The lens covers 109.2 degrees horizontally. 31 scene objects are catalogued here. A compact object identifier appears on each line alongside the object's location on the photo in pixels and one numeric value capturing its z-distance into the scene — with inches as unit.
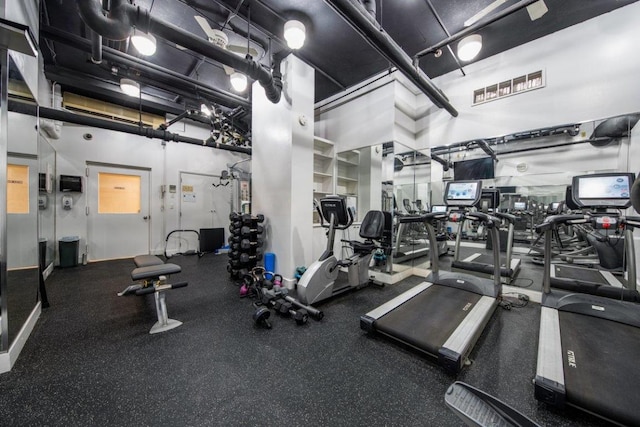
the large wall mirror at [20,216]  78.6
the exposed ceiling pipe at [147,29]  80.0
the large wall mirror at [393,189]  162.6
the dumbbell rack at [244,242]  151.0
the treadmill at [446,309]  73.9
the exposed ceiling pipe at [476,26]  97.7
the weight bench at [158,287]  91.5
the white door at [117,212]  208.0
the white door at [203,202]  253.8
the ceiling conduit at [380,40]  86.3
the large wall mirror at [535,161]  123.0
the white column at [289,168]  145.1
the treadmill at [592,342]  52.3
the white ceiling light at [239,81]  137.3
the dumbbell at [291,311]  97.3
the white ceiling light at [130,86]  149.4
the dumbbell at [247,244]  150.9
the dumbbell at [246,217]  153.0
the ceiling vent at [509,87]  140.3
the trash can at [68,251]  184.1
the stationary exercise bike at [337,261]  112.4
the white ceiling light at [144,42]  105.8
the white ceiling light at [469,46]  115.3
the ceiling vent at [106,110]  195.9
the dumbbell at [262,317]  94.2
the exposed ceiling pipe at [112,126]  157.3
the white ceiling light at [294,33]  102.7
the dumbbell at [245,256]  150.0
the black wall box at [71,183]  189.9
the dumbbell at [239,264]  152.1
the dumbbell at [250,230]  148.6
